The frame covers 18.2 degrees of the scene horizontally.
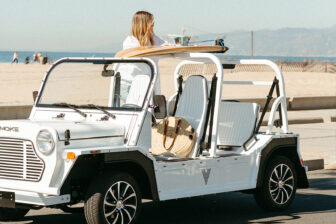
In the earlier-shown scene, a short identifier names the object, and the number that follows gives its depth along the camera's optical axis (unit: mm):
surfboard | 11254
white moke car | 9637
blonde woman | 12601
